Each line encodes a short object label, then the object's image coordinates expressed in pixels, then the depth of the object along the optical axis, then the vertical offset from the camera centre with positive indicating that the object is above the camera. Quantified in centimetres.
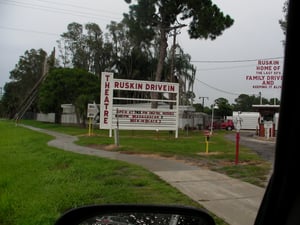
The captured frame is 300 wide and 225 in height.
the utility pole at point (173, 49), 3600 +603
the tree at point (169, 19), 3184 +773
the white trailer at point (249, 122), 6738 -9
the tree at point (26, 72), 8887 +787
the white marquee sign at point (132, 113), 2216 +17
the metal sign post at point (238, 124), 1399 -11
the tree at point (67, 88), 4594 +265
